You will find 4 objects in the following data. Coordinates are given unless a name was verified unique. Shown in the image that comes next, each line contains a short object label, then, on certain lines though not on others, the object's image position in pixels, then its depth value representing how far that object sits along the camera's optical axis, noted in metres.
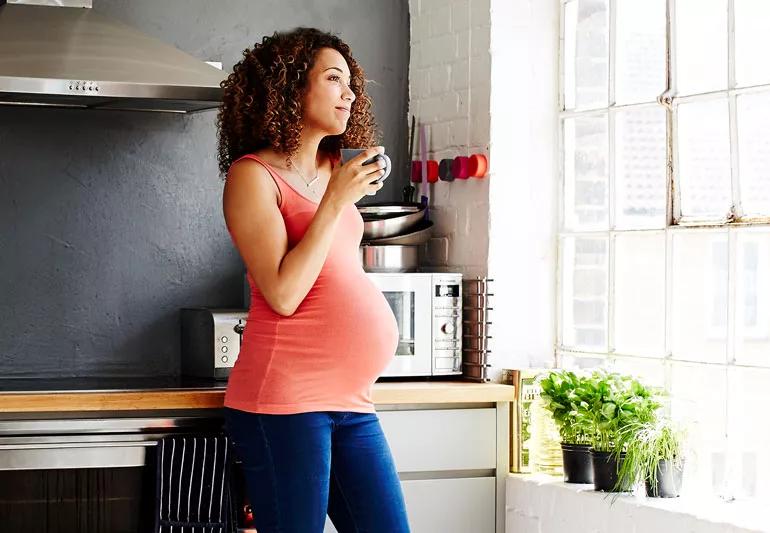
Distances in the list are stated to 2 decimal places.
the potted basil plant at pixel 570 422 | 3.08
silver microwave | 3.38
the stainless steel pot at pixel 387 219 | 3.48
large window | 2.86
